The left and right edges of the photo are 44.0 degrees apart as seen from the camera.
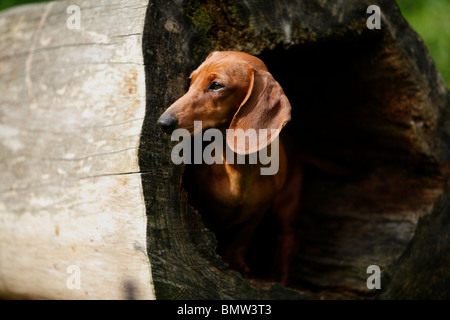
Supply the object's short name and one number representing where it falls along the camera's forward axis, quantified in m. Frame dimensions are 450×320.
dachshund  2.12
